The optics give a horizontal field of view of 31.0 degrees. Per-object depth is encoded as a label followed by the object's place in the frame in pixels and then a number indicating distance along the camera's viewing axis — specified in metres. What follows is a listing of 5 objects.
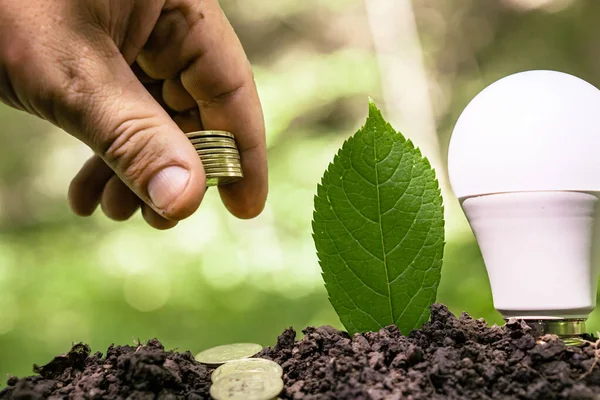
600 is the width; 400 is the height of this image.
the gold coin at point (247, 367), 0.30
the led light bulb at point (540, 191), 0.31
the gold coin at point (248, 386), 0.29
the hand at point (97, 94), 0.32
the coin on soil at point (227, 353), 0.33
